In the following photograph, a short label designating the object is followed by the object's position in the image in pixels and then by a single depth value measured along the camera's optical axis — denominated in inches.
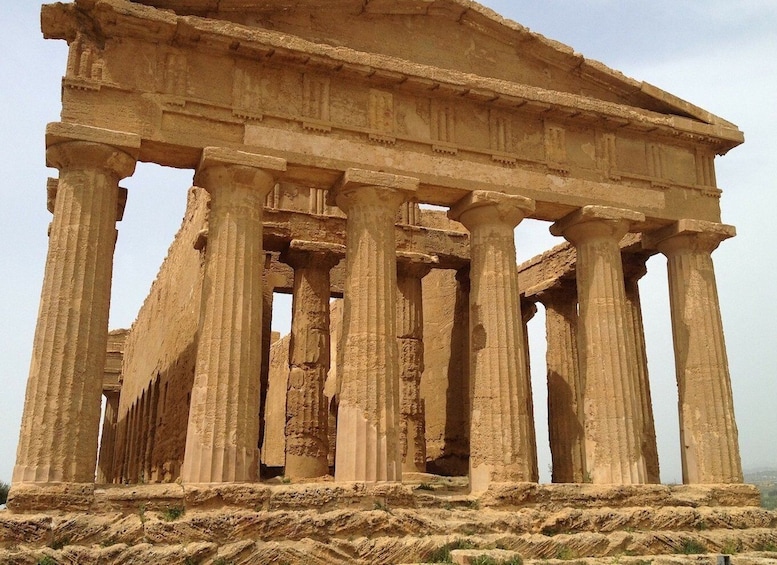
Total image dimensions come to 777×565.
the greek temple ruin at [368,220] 475.8
